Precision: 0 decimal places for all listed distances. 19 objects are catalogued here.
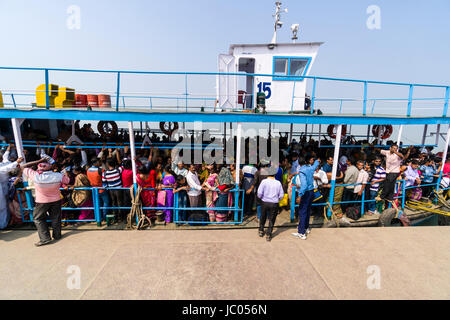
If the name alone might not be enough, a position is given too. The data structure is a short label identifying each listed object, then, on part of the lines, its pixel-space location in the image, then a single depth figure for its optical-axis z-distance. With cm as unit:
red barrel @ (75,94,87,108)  721
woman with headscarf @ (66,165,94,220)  520
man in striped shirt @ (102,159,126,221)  518
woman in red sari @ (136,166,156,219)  532
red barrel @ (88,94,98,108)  724
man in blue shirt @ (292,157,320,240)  472
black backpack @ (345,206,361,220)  593
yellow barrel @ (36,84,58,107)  601
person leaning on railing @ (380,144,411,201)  599
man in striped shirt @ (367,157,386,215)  608
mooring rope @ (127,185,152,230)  518
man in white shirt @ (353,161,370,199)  589
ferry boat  533
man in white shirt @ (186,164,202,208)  530
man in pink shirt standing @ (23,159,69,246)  424
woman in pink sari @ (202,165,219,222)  550
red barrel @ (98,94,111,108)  732
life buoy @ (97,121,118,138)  1014
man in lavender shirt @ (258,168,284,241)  455
